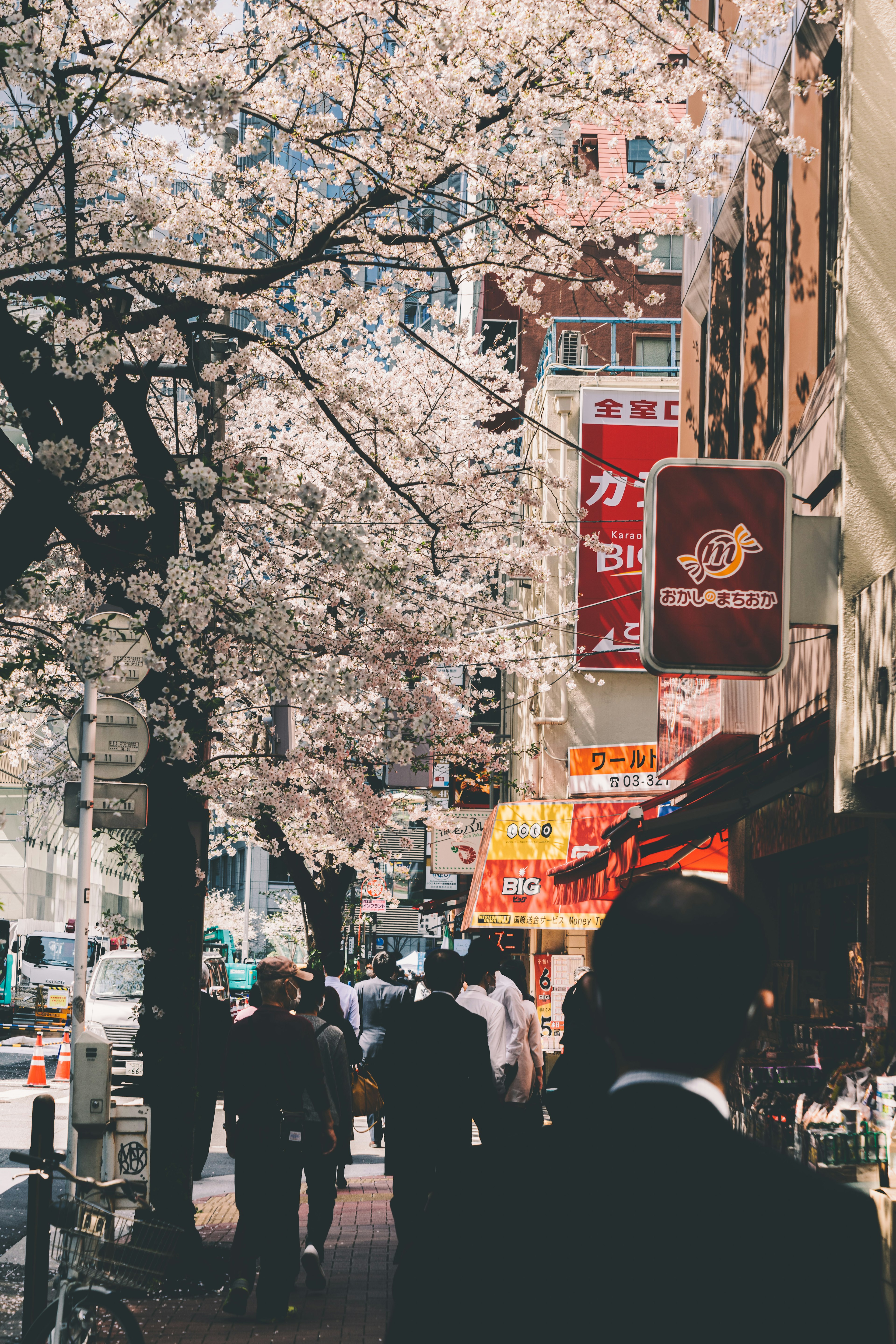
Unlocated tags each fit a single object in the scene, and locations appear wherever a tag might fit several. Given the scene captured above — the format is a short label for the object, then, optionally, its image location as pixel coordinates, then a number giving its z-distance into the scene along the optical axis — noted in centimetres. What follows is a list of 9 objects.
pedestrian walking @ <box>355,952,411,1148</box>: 1461
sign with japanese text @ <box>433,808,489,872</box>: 3103
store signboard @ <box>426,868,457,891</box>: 3841
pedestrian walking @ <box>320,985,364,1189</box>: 1198
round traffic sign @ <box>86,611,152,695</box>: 812
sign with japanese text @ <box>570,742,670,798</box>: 1988
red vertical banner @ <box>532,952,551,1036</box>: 2000
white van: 2400
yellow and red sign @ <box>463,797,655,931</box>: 2014
